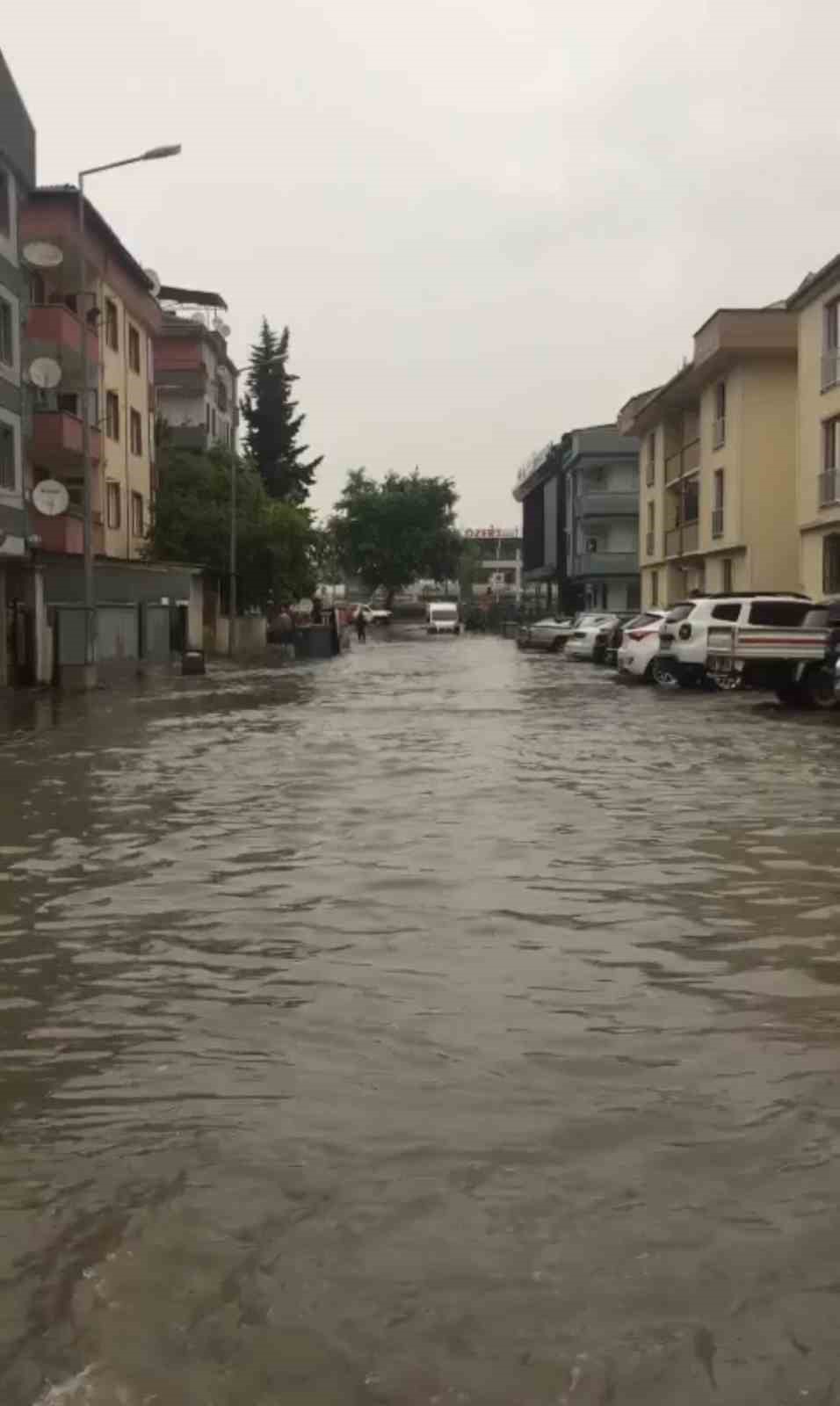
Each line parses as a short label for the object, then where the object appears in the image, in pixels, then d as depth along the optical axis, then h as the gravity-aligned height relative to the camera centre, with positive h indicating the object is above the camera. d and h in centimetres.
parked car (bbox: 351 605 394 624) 10680 -1
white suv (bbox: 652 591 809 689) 2636 -13
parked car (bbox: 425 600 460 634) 8694 -18
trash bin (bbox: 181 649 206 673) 3662 -109
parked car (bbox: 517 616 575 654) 5709 -72
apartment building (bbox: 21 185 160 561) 3512 +656
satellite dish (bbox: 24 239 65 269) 3362 +790
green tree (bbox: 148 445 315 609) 5175 +303
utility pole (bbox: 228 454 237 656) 5097 -11
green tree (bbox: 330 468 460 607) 10912 +625
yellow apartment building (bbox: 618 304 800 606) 4238 +483
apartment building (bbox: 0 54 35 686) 3036 +446
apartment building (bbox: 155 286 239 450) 6631 +1062
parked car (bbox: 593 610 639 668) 4069 -77
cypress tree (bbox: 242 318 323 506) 8788 +1061
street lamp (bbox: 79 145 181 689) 2922 +159
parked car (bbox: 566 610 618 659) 4488 -60
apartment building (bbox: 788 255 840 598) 3469 +420
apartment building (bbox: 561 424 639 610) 7362 +483
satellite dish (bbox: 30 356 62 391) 3238 +516
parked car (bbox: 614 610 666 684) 3106 -65
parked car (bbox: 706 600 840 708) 2442 -68
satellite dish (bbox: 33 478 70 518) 3200 +251
